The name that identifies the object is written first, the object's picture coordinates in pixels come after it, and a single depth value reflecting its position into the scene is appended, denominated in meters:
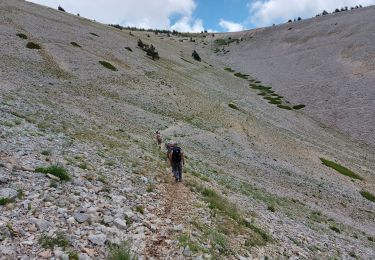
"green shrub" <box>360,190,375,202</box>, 38.95
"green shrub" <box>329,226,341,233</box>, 26.58
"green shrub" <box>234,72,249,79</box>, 115.05
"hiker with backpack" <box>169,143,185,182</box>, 22.22
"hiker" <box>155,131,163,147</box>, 32.72
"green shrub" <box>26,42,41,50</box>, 57.09
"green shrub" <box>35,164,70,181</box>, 16.45
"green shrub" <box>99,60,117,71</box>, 61.16
